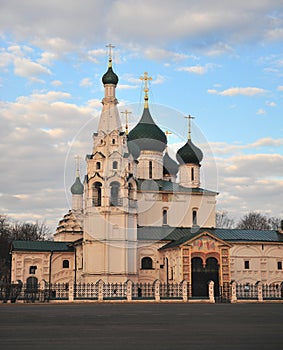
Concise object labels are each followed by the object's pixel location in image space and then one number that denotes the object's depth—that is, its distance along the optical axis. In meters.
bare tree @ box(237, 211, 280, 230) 83.81
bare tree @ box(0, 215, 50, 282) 63.88
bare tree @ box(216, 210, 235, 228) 82.91
